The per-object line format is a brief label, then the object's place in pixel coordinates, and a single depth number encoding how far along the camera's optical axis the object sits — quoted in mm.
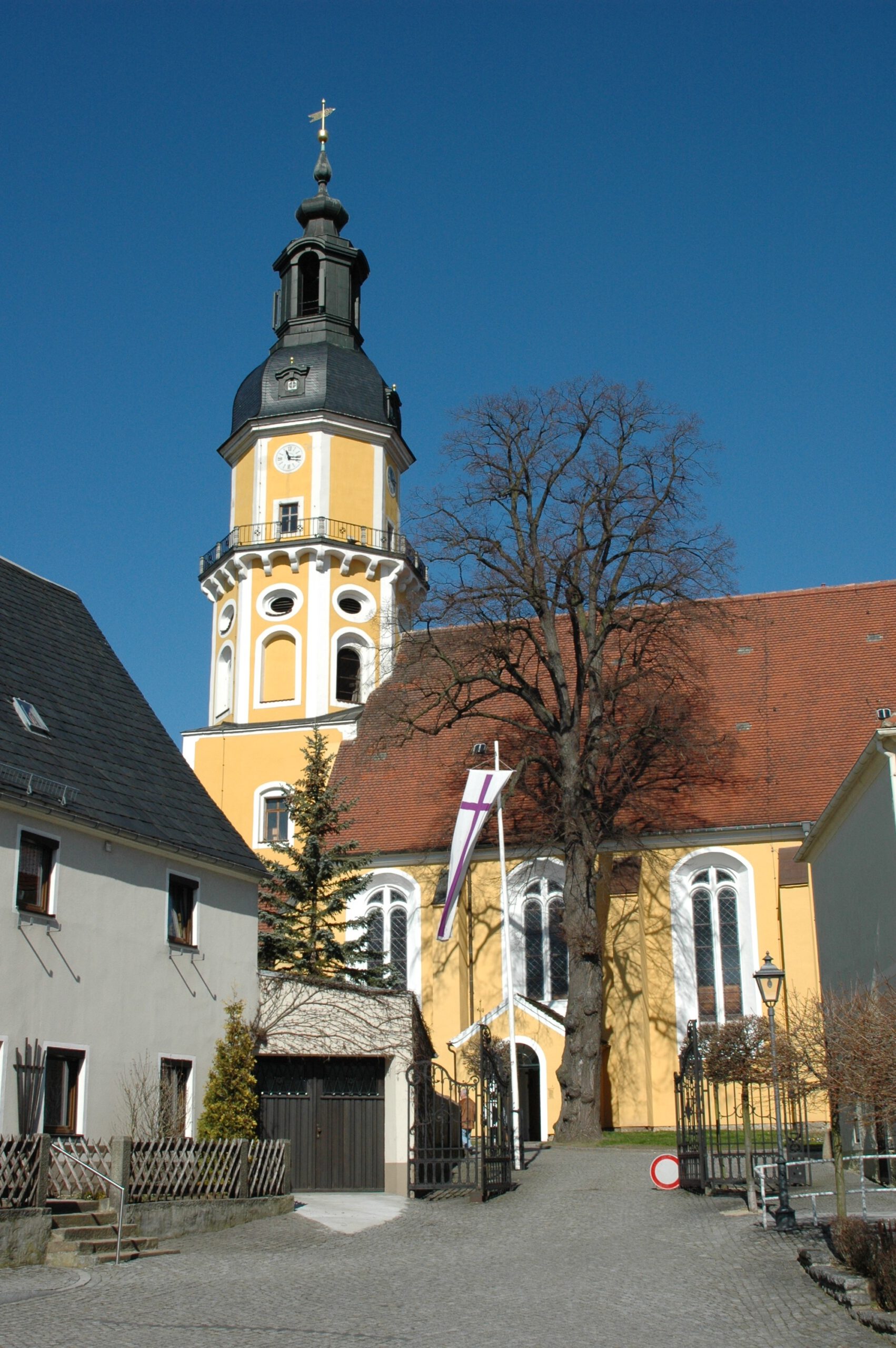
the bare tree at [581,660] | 28234
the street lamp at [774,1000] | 14750
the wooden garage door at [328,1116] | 21469
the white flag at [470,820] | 26219
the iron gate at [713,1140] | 18469
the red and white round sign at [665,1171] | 17609
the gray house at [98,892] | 17375
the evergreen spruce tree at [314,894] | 27969
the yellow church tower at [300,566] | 36812
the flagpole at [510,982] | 22547
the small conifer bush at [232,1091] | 19875
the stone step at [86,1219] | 14773
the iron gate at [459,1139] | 19469
